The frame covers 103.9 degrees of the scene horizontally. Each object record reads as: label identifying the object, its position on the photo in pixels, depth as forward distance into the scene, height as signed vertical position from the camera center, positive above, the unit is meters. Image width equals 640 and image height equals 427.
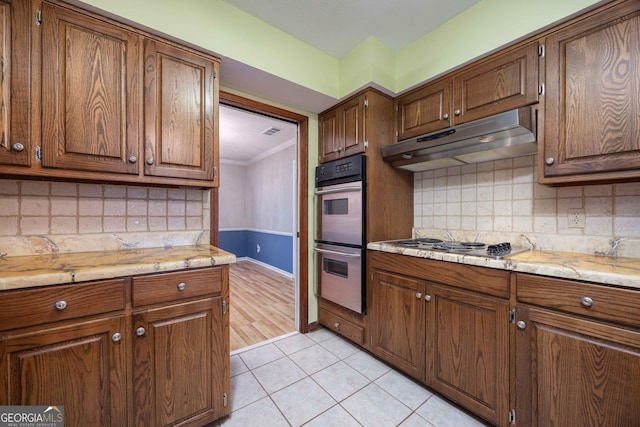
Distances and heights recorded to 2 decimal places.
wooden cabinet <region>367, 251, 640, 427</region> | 0.98 -0.63
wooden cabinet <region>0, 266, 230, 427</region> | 0.92 -0.58
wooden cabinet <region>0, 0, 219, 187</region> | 1.12 +0.58
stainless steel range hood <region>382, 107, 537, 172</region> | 1.40 +0.46
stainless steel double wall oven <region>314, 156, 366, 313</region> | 2.01 -0.16
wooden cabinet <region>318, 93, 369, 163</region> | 2.07 +0.75
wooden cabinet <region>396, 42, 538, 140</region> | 1.47 +0.82
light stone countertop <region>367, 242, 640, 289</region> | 0.98 -0.24
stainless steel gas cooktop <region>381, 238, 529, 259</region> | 1.39 -0.22
